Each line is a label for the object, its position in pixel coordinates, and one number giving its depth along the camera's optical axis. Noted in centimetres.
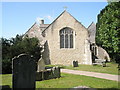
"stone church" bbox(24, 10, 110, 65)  2978
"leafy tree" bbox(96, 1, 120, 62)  1471
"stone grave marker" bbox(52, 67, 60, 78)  1365
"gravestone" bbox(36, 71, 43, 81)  1272
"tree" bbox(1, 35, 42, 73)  1867
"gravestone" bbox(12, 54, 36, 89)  733
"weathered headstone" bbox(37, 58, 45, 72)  1578
